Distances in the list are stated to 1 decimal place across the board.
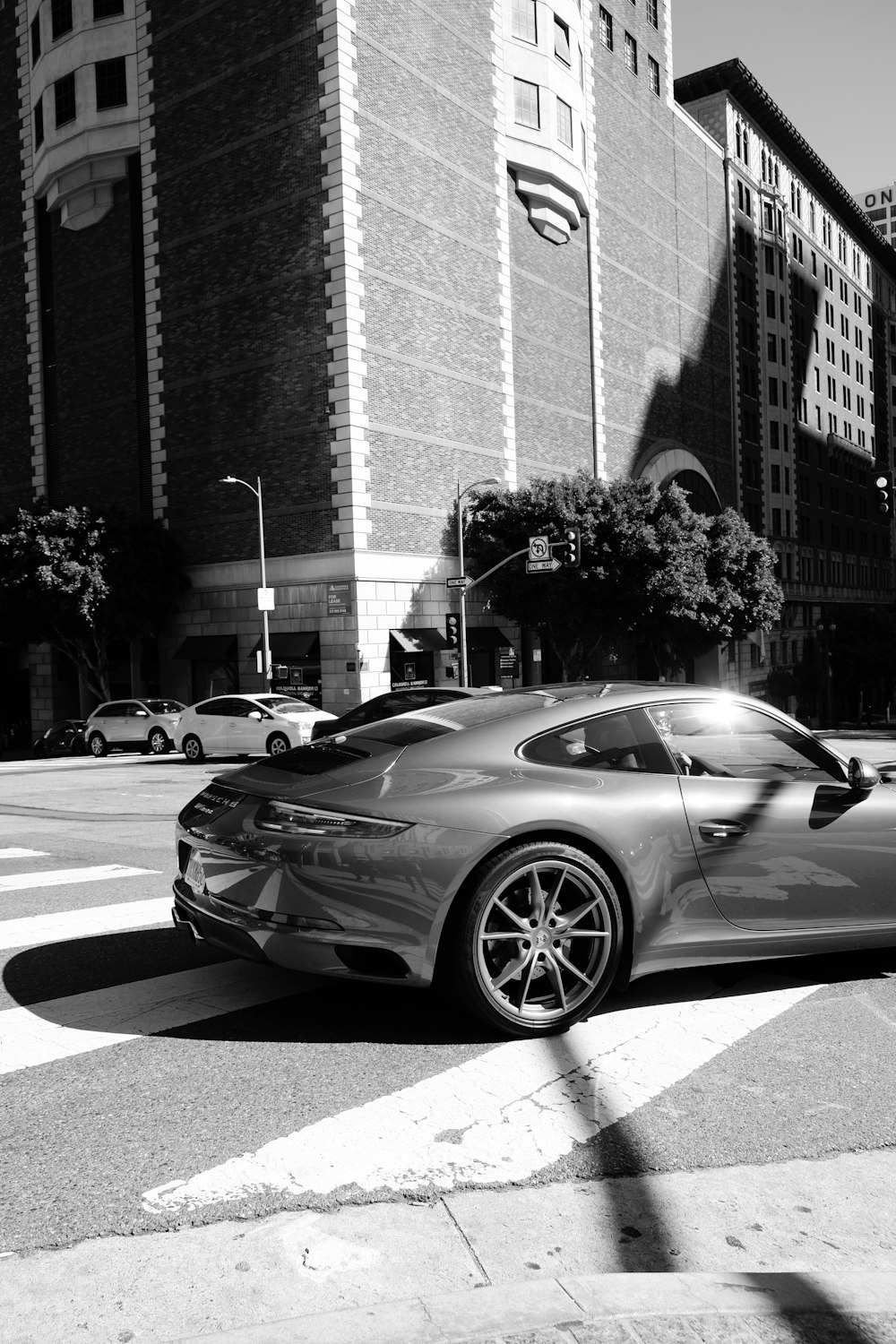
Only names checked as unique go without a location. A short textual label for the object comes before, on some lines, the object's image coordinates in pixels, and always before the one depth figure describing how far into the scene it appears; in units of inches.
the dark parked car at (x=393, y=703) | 587.8
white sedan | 989.4
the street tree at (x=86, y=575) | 1419.8
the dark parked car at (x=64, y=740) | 1302.9
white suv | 1207.6
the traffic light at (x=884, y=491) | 704.4
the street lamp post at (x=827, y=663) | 2324.1
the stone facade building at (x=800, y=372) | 2524.6
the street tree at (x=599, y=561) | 1424.7
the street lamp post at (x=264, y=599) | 1322.6
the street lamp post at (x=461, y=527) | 1334.5
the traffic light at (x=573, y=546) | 1240.2
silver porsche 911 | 165.3
